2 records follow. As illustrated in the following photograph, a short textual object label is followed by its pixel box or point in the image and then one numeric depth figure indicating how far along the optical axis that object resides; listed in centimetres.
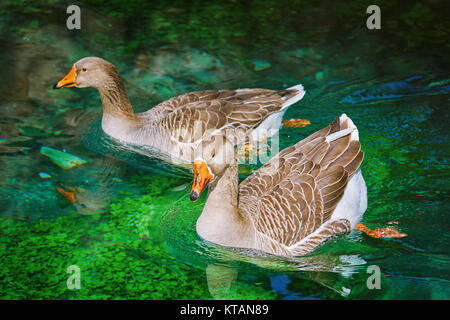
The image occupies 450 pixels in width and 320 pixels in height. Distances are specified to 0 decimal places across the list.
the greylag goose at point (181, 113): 781
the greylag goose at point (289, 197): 560
